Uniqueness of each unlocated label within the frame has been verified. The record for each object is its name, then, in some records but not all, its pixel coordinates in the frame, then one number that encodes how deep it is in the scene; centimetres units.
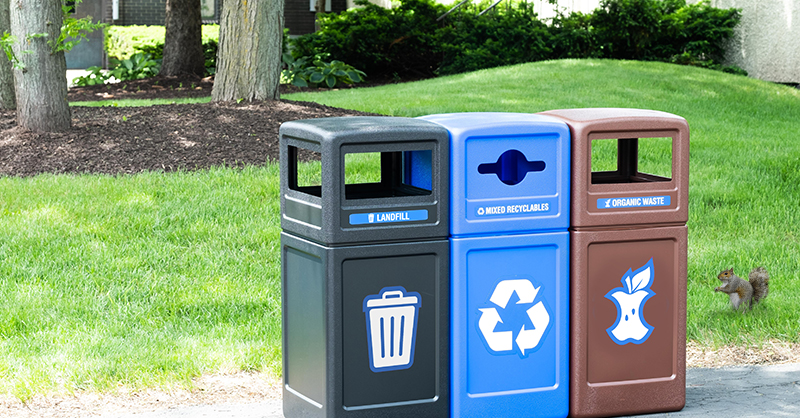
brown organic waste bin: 332
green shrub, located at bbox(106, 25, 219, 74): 2394
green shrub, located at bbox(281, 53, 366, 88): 1745
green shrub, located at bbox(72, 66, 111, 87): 1839
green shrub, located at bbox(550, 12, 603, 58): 1817
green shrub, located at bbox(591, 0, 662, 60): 1734
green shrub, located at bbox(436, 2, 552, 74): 1858
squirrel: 452
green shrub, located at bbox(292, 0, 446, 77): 1944
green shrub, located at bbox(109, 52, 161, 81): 1878
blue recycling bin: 317
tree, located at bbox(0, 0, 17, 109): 984
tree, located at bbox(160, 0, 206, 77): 1752
